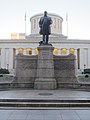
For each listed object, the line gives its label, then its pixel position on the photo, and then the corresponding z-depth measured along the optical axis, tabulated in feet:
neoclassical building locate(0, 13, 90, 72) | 287.69
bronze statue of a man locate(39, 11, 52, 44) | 54.80
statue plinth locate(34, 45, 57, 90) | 51.88
